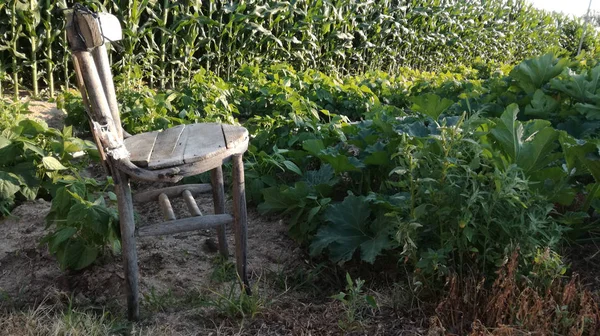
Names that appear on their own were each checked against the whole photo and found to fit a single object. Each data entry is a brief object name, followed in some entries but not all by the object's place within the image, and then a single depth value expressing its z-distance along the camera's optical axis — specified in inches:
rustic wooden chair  77.9
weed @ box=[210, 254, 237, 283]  106.6
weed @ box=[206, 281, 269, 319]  93.8
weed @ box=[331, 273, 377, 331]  88.7
